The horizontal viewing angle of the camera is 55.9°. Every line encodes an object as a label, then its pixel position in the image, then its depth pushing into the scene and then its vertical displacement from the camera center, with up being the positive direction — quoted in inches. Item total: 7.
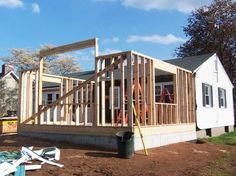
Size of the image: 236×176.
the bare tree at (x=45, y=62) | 1257.1 +256.1
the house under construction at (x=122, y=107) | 297.5 -3.6
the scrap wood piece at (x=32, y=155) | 221.7 -50.4
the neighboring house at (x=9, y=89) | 1020.4 +77.5
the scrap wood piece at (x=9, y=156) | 210.0 -50.8
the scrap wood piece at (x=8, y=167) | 178.8 -50.8
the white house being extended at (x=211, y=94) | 467.6 +22.2
